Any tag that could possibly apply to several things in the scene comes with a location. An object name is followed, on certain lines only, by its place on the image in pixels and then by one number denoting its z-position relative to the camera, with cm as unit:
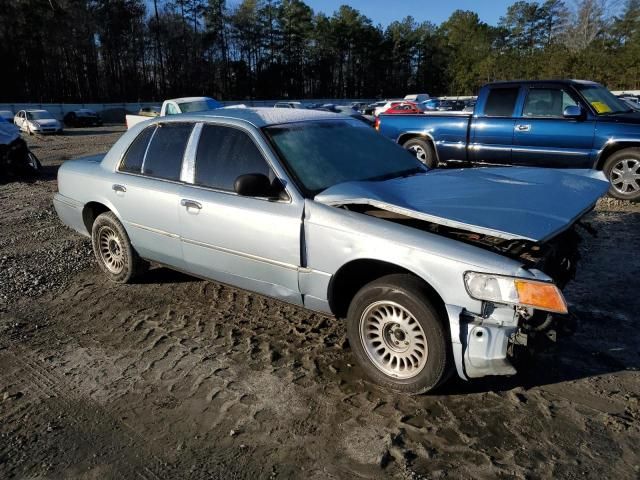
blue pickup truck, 761
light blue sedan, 278
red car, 2968
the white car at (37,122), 2705
